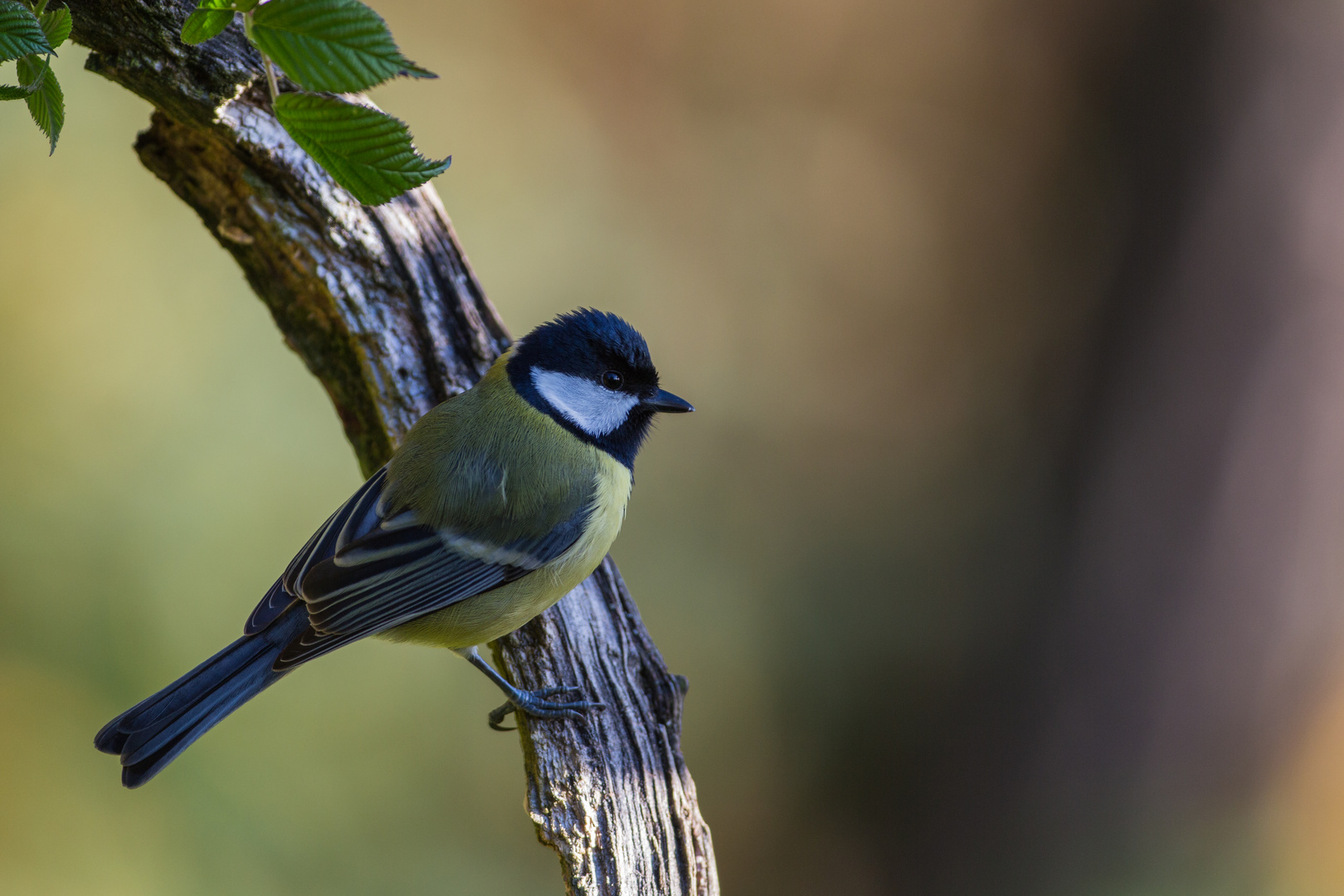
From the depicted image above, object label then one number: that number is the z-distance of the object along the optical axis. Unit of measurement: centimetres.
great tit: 392
